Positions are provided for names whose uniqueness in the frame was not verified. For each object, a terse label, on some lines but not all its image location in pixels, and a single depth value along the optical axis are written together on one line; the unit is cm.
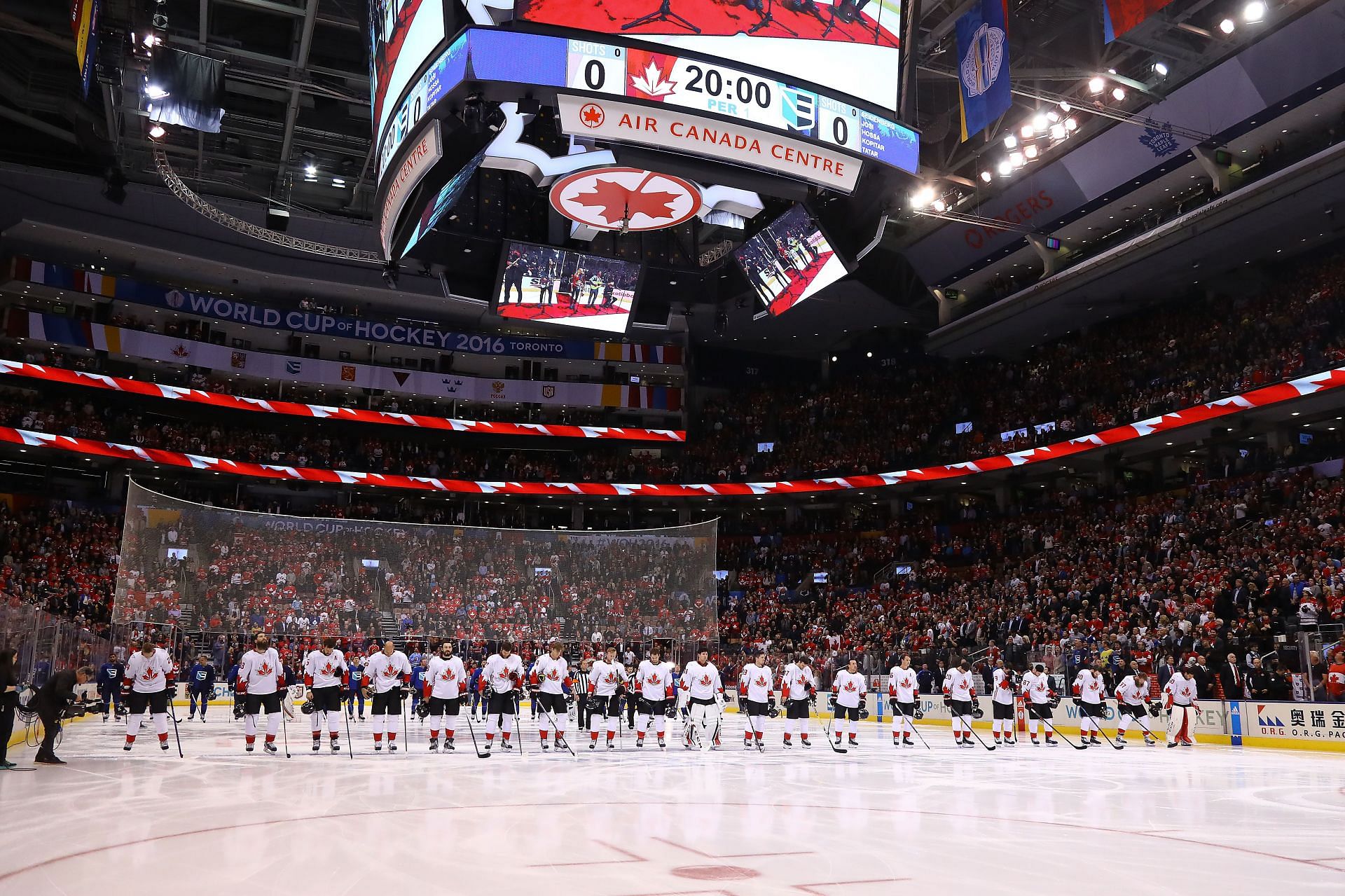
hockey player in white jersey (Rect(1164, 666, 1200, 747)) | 2134
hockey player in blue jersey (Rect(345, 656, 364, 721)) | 2503
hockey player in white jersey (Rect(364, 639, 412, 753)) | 1750
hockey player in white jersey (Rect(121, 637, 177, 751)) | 1675
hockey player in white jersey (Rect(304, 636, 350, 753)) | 1742
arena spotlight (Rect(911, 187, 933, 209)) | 3008
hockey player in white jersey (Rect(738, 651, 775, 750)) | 1962
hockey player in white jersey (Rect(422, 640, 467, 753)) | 1778
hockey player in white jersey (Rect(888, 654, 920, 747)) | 2145
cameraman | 1414
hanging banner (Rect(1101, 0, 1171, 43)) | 1695
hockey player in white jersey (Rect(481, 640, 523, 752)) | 1877
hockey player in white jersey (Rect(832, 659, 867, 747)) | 2092
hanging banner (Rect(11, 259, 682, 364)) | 4069
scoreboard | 1196
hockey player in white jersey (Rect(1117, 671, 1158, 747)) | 2184
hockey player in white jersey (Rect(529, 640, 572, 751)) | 1888
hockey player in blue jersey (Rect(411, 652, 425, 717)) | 2328
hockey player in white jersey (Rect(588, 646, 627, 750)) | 1955
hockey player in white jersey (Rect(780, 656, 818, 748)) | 1998
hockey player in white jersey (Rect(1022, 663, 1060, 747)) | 2134
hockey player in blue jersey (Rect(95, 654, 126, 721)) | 2459
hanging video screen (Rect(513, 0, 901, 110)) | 1228
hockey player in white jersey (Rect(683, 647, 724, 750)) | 1947
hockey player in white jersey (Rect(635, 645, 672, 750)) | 1973
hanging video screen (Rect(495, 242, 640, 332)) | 1831
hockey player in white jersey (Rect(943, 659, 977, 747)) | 2145
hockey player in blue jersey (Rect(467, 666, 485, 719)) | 2486
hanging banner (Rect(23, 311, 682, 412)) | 4072
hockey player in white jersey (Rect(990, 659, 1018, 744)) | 2169
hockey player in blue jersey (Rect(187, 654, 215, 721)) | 2427
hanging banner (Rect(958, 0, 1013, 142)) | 1816
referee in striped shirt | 2230
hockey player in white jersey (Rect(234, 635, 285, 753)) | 1675
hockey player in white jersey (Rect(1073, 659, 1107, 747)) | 2159
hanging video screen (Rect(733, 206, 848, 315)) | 1738
